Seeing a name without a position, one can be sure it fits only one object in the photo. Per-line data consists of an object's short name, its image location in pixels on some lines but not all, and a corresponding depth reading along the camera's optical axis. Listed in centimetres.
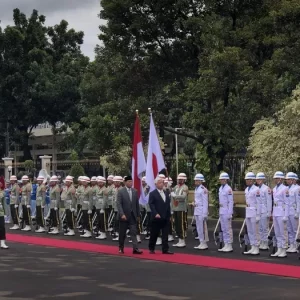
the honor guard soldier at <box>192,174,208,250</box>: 1977
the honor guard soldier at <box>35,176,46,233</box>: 2719
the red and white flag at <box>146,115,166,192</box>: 2003
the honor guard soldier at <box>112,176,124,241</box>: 2219
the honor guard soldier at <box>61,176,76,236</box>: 2534
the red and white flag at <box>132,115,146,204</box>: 2042
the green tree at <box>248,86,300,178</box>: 2520
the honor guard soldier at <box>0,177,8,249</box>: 2003
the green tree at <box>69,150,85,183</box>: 4162
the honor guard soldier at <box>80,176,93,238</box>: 2456
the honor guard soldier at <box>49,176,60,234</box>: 2623
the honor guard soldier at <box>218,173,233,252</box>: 1891
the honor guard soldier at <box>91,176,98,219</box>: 2453
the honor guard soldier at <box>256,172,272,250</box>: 1874
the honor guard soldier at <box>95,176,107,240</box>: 2389
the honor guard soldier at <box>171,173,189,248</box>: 2061
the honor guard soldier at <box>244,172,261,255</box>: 1834
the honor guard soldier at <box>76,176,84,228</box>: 2511
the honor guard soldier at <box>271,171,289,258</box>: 1786
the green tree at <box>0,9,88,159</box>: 5066
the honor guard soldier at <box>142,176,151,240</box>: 2320
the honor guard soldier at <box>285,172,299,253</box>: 1814
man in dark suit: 1883
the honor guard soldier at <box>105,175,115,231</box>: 2417
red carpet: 1509
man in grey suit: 1892
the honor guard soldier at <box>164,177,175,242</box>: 2154
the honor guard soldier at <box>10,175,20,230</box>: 2888
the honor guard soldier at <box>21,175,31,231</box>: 2800
